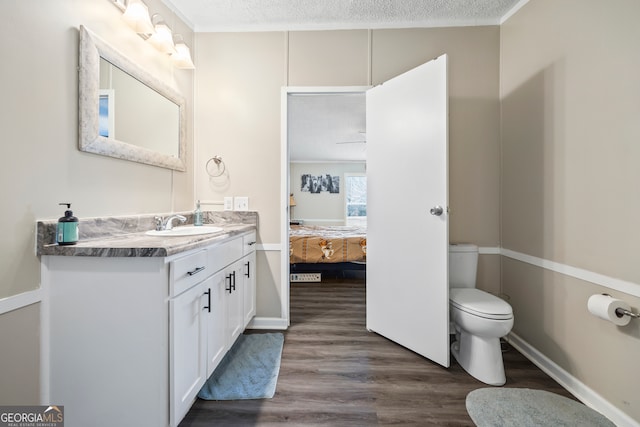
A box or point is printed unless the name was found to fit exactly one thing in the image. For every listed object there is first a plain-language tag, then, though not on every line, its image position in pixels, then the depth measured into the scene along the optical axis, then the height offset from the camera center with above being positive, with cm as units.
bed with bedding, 368 -56
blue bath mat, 148 -101
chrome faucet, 167 -7
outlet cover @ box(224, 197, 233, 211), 232 +9
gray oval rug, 129 -102
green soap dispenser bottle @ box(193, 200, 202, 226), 207 -3
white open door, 173 +2
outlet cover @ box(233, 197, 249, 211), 232 +9
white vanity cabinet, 107 -52
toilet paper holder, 122 -46
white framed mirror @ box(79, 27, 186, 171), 132 +63
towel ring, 233 +40
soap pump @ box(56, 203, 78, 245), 111 -7
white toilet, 157 -72
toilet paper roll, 124 -45
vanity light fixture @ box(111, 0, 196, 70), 157 +119
